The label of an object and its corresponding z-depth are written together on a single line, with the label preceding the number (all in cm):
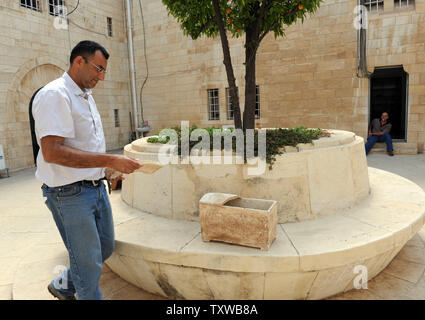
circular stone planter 314
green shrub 320
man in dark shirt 949
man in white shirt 190
